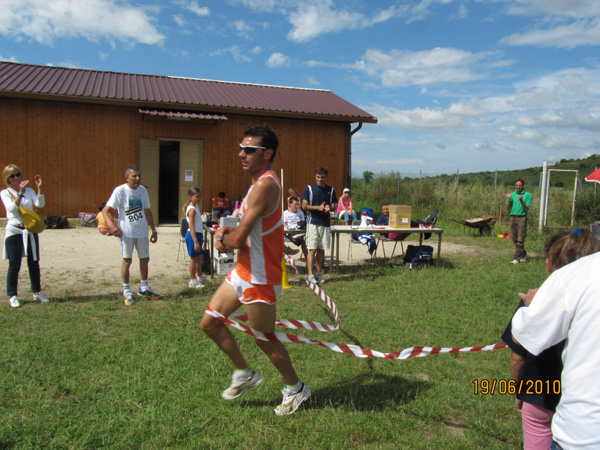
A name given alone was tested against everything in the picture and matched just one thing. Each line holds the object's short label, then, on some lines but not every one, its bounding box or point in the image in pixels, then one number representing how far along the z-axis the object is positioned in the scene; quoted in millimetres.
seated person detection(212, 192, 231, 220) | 14555
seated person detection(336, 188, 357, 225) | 11252
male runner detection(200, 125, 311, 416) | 3002
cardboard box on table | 9062
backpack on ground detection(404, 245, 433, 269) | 8961
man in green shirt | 9688
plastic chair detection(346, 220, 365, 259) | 10221
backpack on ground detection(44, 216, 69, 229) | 13102
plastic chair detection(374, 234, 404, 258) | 9641
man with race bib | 6023
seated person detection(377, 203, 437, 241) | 9590
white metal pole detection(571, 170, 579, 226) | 15217
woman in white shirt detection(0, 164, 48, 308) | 5801
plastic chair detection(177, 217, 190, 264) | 7714
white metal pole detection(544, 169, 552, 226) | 14773
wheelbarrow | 14156
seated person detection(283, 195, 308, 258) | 8651
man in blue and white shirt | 7578
